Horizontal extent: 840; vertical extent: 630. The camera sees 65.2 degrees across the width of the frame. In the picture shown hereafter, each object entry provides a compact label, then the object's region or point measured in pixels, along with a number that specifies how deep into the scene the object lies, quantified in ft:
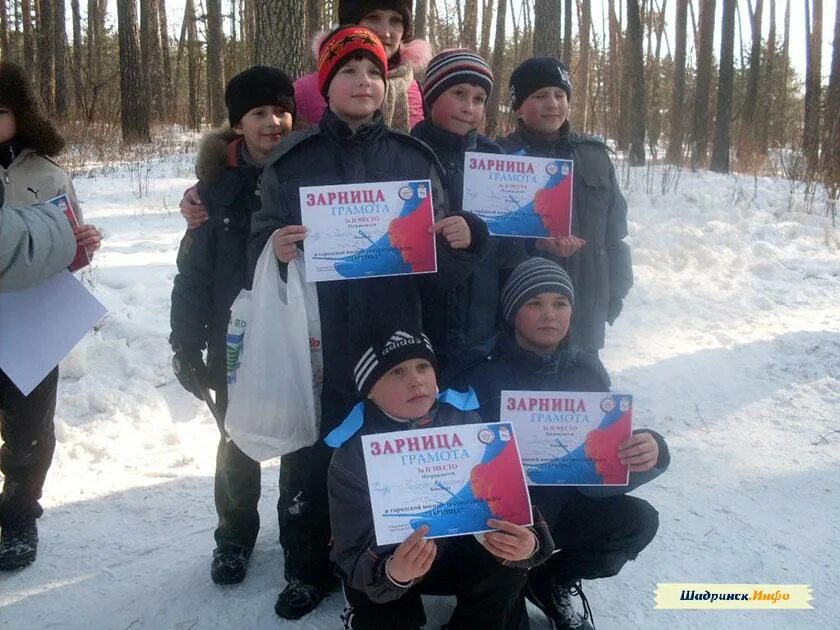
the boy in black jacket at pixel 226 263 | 7.82
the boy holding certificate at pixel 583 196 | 8.71
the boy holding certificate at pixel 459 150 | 7.89
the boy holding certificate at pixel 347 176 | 6.77
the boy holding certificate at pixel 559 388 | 7.13
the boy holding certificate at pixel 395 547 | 6.17
